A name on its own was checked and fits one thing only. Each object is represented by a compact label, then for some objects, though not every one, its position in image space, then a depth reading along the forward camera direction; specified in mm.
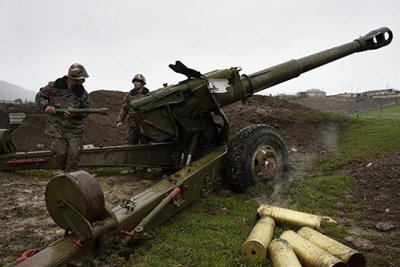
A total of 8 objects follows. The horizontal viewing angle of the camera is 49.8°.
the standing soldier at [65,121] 6332
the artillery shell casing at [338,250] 3668
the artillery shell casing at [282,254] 3504
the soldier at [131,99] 8414
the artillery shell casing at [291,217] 4613
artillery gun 4355
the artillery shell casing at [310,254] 3520
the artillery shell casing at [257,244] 3791
